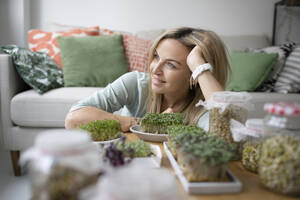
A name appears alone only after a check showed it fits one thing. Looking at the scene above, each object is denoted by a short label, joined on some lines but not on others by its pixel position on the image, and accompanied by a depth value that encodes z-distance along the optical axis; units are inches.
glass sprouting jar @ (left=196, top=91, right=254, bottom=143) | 36.4
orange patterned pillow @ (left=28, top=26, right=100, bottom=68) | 108.6
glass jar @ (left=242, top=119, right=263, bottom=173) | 31.4
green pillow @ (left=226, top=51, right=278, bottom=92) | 102.1
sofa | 87.7
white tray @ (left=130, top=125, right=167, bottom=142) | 41.5
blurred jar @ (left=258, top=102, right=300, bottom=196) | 24.1
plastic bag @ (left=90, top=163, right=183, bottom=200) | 18.3
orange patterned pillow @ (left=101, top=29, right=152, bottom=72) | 108.2
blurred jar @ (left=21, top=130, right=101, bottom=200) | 19.7
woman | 50.5
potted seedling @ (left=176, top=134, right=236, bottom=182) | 25.0
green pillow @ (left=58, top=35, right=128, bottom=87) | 102.5
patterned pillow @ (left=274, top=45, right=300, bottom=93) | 100.0
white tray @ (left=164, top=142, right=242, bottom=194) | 24.6
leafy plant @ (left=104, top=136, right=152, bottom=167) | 26.9
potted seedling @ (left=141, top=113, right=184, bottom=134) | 42.9
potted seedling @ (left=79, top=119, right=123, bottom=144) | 38.3
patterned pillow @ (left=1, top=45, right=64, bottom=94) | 90.7
